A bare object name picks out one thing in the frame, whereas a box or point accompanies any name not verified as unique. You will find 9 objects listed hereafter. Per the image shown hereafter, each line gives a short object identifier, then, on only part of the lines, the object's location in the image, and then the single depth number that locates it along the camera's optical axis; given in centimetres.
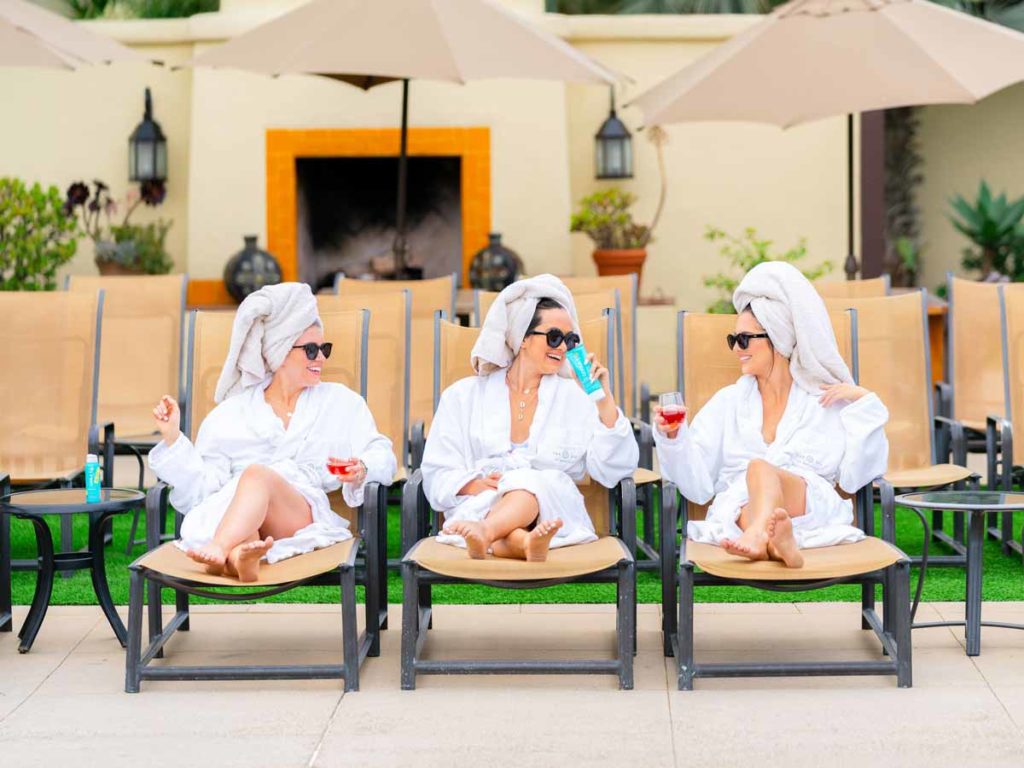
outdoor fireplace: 1242
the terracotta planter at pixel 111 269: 1200
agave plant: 1462
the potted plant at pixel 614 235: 1202
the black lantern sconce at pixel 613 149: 1230
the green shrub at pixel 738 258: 1065
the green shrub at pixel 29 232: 1058
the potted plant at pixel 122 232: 1192
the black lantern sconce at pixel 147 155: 1225
